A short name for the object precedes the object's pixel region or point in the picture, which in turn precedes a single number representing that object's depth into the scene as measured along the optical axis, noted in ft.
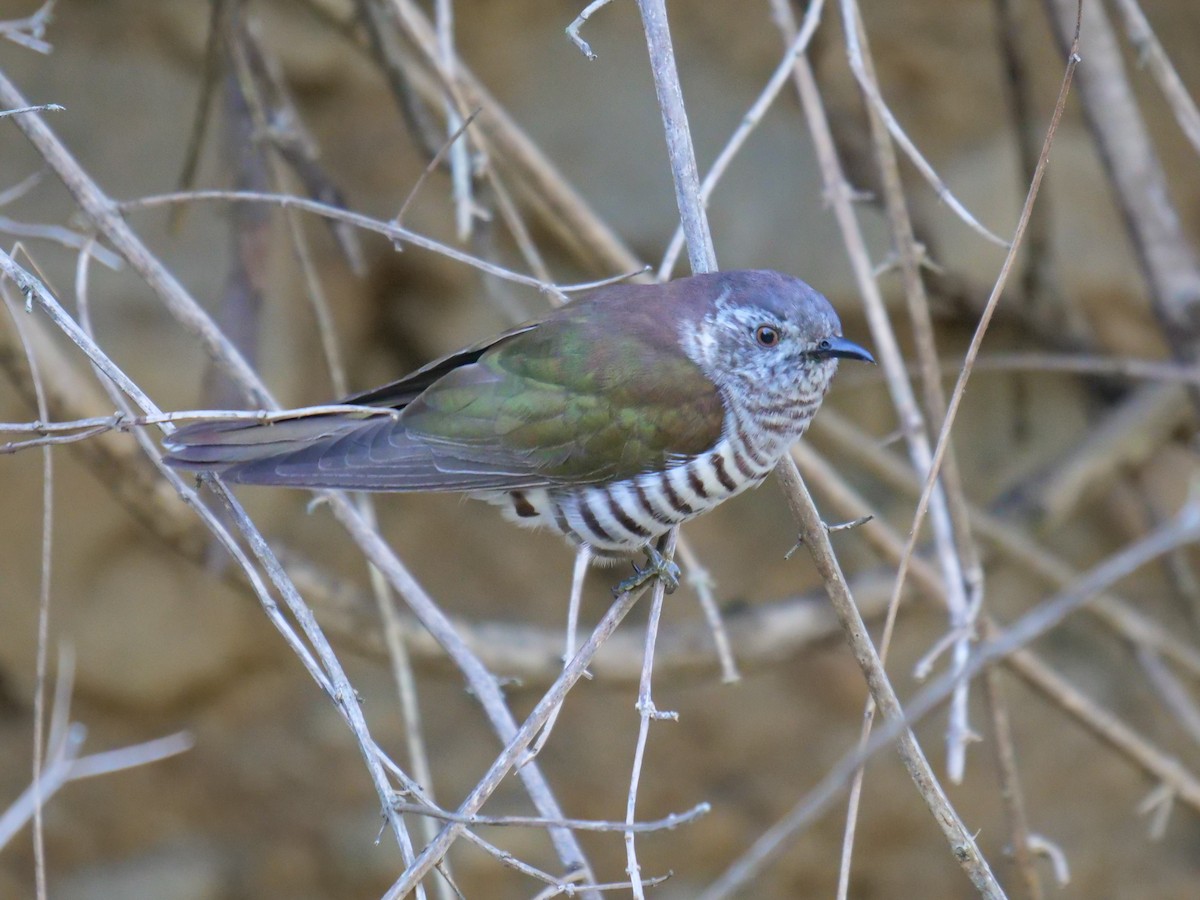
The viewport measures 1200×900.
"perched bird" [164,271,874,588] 15.94
